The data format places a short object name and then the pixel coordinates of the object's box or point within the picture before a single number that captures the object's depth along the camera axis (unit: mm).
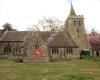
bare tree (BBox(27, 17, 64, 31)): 85744
